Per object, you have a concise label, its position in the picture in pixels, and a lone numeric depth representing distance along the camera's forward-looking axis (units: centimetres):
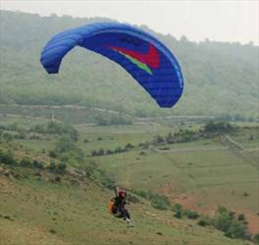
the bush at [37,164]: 6962
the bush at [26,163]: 6832
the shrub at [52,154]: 8800
